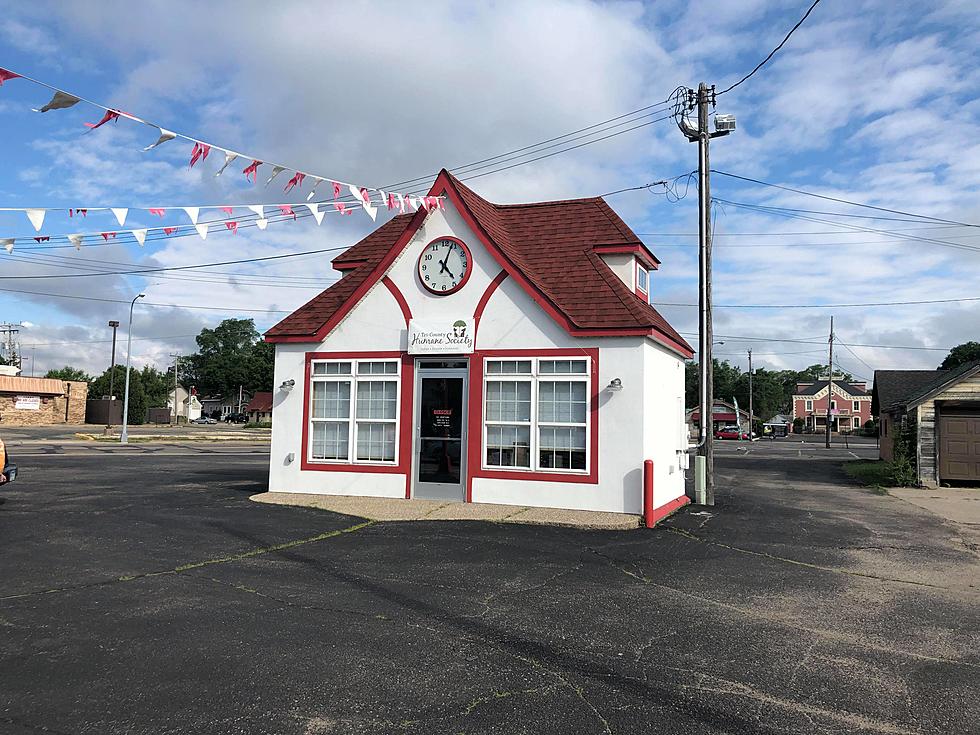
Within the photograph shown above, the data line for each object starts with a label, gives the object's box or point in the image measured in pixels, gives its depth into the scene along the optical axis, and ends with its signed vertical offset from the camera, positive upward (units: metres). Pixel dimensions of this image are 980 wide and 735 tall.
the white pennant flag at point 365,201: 12.02 +3.61
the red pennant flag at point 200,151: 10.12 +3.66
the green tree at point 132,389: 70.22 +2.69
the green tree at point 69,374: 92.06 +5.10
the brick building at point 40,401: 59.09 +1.06
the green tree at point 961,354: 85.32 +8.31
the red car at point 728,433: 68.69 -1.10
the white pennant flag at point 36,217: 8.87 +2.39
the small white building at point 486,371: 12.89 +0.90
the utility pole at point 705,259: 14.88 +3.38
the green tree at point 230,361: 112.73 +8.74
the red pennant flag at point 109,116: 8.75 +3.59
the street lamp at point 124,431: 38.47 -0.89
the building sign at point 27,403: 60.19 +0.84
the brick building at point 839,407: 101.81 +2.21
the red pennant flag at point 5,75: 7.62 +3.53
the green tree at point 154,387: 84.25 +3.29
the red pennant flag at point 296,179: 11.41 +3.70
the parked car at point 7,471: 12.99 -1.05
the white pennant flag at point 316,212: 12.04 +3.41
